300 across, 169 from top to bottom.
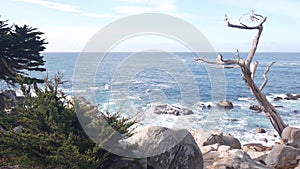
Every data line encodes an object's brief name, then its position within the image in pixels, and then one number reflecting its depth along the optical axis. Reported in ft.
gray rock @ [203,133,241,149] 43.97
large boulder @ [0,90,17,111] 38.72
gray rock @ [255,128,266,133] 66.85
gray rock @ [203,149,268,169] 24.26
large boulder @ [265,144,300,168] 30.63
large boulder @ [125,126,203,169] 18.39
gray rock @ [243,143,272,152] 50.77
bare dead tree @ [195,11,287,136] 39.70
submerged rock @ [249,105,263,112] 90.58
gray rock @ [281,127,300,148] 41.37
